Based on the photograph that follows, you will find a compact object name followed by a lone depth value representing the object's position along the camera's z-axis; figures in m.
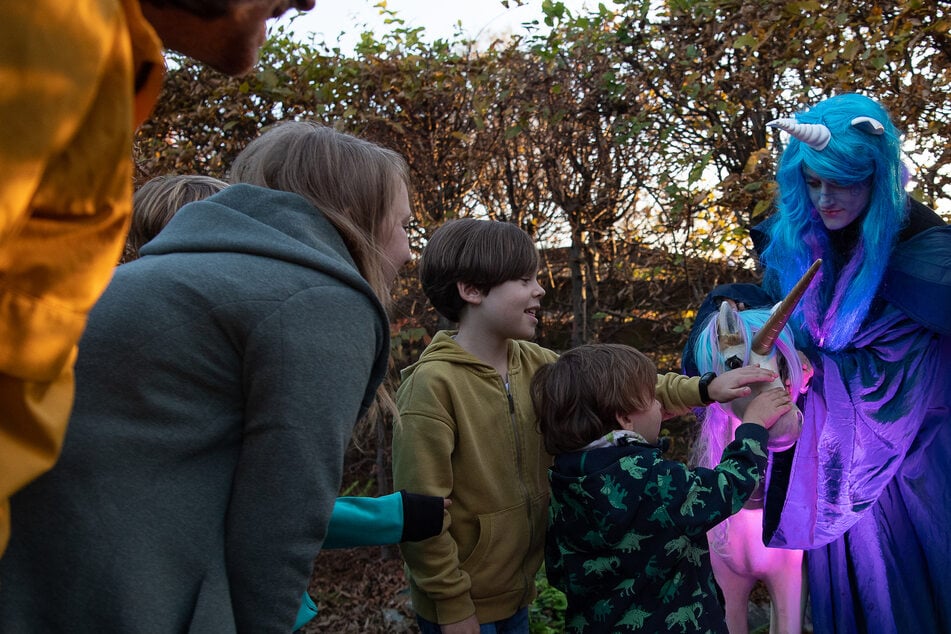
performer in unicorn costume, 2.43
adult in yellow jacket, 0.70
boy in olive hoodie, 2.36
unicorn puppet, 2.46
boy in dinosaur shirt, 2.14
